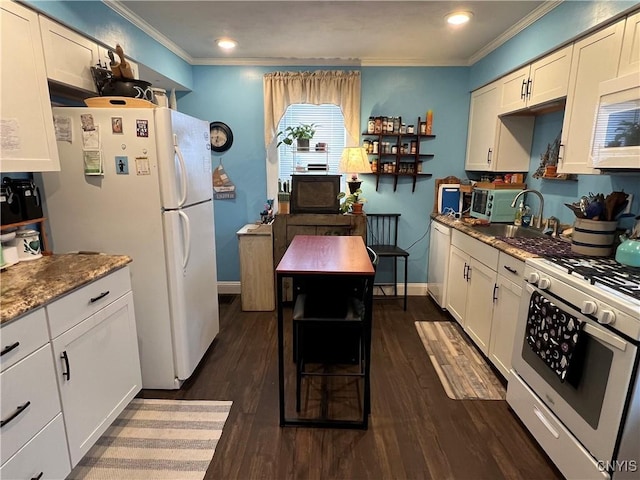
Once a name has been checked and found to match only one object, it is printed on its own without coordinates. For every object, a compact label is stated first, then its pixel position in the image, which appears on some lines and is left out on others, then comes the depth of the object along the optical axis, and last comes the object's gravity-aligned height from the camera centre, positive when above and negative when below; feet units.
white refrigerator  6.18 -0.70
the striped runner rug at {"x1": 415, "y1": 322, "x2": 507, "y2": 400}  7.33 -4.64
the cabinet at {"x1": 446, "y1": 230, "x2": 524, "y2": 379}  7.00 -2.87
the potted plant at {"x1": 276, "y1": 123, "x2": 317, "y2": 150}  11.63 +1.30
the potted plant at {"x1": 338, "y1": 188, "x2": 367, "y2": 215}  11.19 -1.01
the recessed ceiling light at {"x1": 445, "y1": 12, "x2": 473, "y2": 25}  7.82 +3.67
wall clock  11.92 +1.24
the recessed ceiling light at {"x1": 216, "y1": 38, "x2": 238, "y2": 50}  9.57 +3.68
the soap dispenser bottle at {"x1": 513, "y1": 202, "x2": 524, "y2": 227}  9.53 -1.14
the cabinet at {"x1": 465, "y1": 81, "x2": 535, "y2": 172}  9.77 +1.12
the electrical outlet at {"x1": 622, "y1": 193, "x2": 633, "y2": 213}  6.58 -0.51
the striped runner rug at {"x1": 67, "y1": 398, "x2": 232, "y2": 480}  5.40 -4.75
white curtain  11.36 +2.67
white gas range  4.13 -2.63
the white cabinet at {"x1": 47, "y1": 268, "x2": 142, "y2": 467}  4.67 -3.01
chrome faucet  8.83 -0.95
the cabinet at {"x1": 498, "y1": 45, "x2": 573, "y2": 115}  7.06 +2.16
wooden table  5.70 -1.63
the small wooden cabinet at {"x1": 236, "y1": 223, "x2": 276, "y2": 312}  11.07 -3.16
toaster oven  9.52 -0.86
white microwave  5.16 +0.81
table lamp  10.89 +0.38
